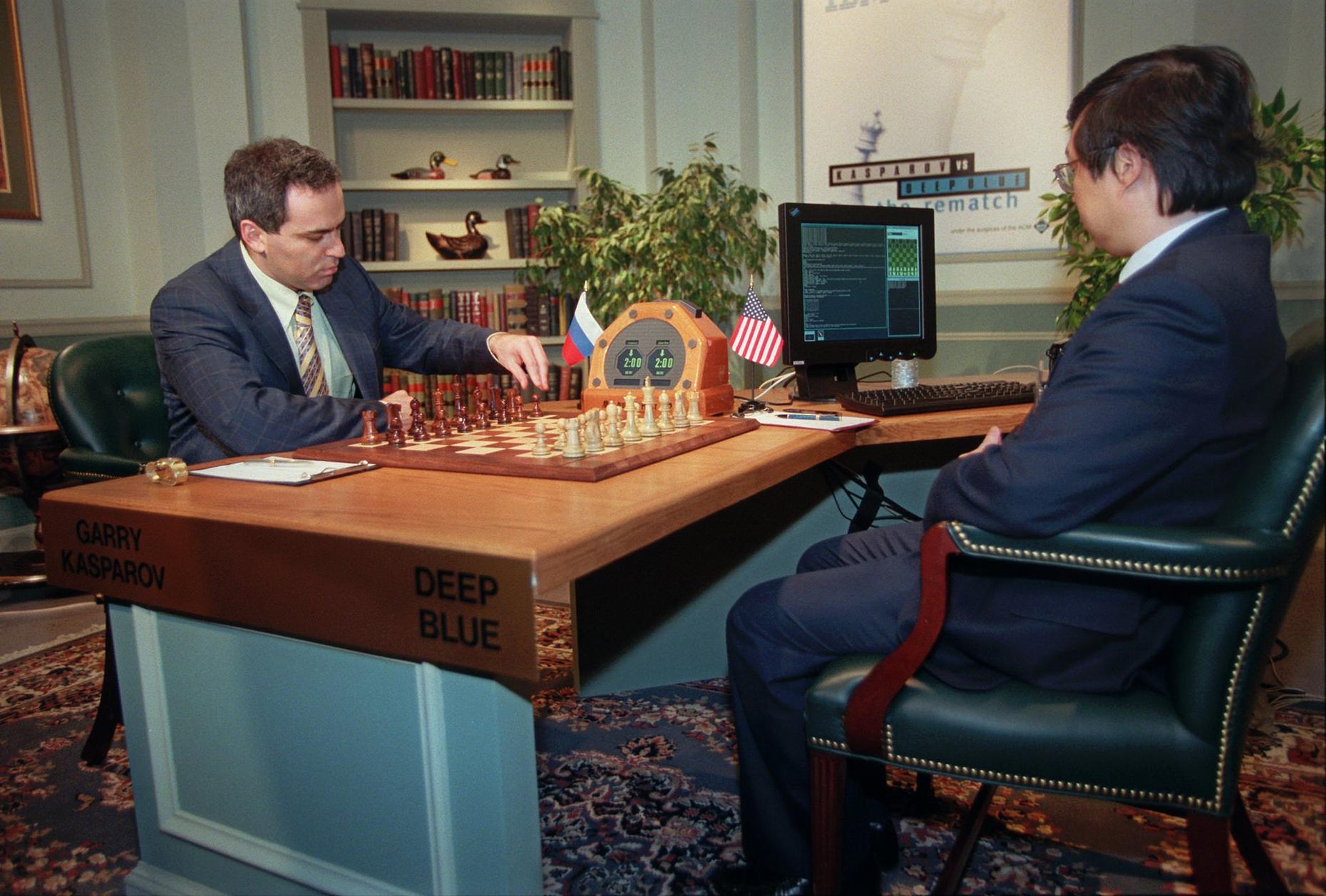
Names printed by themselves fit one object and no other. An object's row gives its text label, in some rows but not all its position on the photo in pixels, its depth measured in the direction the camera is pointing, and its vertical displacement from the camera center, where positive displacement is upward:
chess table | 1.17 -0.47
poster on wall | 4.23 +0.87
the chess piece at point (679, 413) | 1.93 -0.21
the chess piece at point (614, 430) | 1.71 -0.22
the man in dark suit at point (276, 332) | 1.94 -0.03
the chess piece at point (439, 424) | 1.92 -0.22
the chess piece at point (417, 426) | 1.88 -0.22
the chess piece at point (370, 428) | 1.82 -0.21
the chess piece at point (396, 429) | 1.85 -0.22
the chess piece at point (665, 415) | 1.88 -0.21
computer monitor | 2.32 +0.03
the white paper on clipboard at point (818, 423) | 1.99 -0.26
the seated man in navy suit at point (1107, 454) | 1.20 -0.21
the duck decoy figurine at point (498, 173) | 4.92 +0.72
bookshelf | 4.70 +0.97
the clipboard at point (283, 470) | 1.55 -0.25
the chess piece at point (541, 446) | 1.61 -0.23
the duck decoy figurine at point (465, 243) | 4.91 +0.37
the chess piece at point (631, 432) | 1.76 -0.23
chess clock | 2.12 -0.11
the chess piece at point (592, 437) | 1.63 -0.22
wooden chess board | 1.51 -0.25
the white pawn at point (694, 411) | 1.97 -0.22
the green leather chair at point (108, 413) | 2.28 -0.22
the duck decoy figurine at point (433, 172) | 4.87 +0.73
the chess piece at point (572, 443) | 1.58 -0.22
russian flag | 2.22 -0.05
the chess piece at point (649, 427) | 1.81 -0.23
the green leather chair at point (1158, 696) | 1.14 -0.53
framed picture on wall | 4.27 +0.89
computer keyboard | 2.14 -0.23
